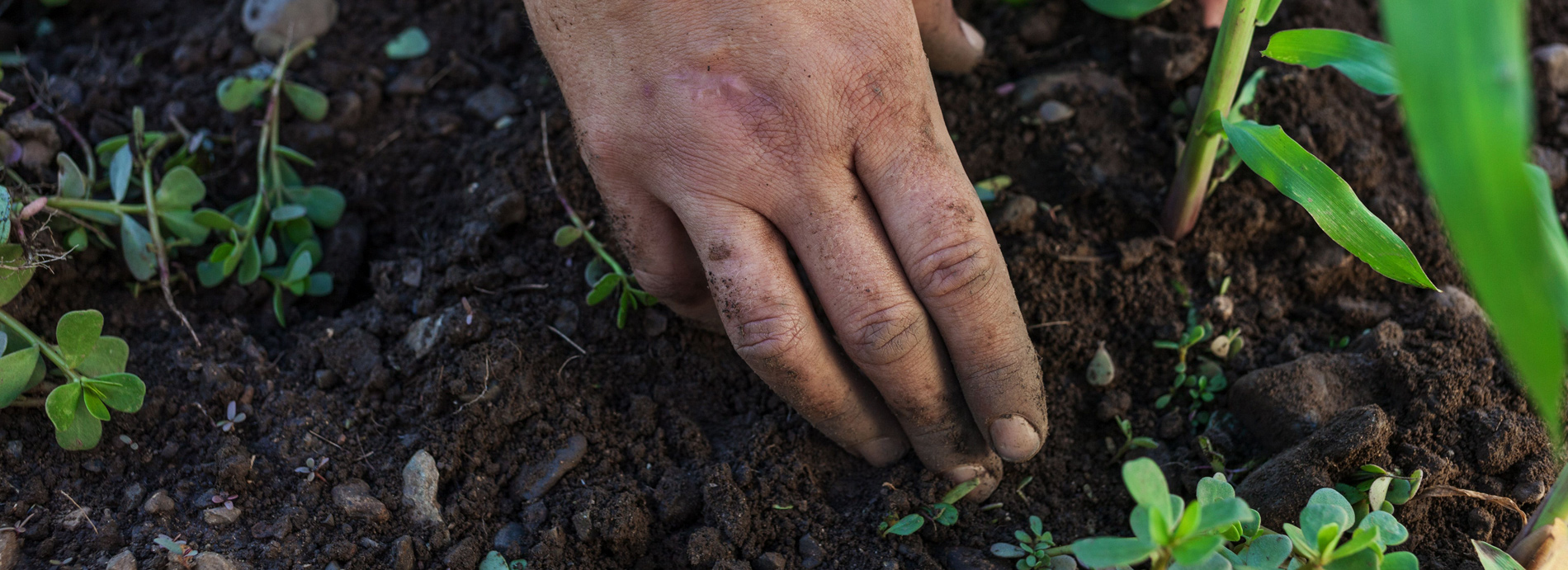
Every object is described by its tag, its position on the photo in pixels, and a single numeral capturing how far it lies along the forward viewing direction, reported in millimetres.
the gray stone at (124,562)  415
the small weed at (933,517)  433
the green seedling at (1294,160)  420
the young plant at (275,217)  484
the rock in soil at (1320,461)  421
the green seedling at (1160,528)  361
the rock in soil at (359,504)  434
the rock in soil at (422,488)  439
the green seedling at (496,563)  429
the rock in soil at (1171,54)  515
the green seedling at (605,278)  471
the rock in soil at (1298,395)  442
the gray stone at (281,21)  551
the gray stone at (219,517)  430
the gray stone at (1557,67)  536
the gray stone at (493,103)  540
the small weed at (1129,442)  455
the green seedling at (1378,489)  411
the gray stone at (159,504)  431
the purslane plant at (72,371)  429
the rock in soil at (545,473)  448
